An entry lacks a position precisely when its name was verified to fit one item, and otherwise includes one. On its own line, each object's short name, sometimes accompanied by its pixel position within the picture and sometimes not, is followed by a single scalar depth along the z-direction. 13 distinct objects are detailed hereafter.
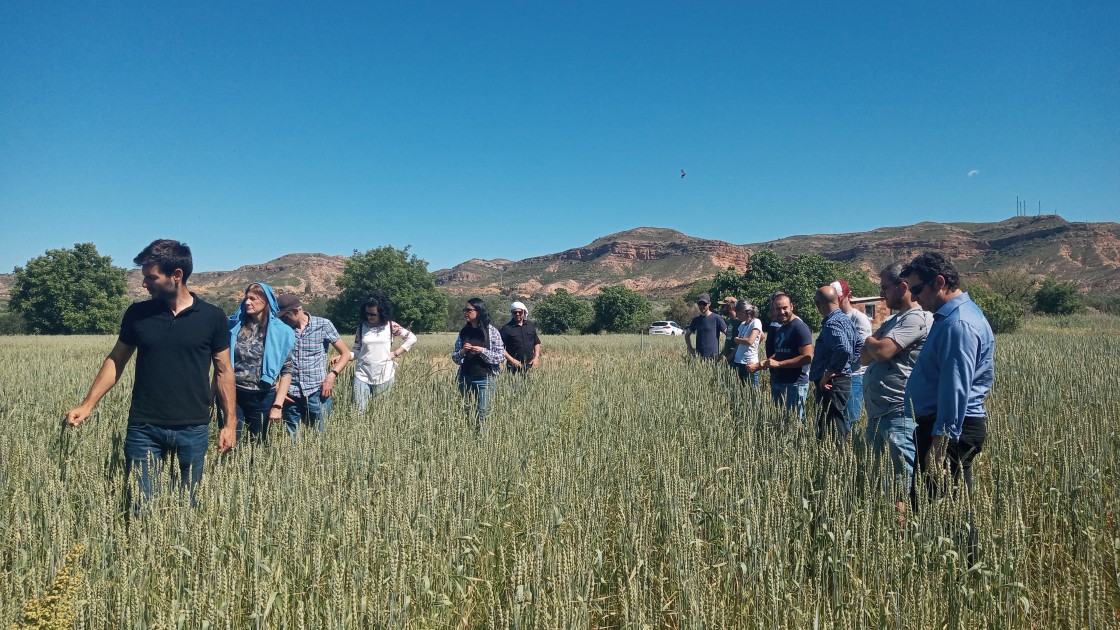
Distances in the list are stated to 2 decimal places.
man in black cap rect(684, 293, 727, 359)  8.39
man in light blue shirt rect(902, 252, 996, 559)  2.71
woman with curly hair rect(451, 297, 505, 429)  5.53
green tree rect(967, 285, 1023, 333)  26.28
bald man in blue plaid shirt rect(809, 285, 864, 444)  4.27
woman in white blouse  5.51
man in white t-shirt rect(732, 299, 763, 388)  6.40
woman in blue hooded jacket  4.04
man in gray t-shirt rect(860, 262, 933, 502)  3.27
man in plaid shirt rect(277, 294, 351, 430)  4.49
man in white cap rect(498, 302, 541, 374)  6.79
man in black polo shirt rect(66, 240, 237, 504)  2.84
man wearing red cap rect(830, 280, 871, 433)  4.44
